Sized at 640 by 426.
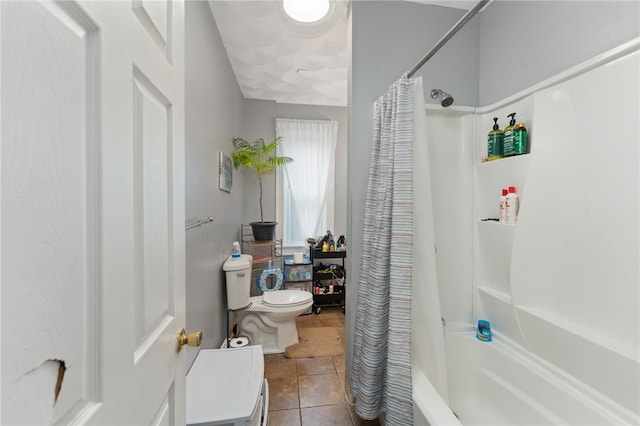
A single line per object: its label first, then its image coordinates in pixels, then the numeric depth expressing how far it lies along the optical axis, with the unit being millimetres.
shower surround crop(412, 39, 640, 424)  976
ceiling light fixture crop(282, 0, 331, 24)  1659
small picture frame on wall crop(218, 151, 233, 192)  2047
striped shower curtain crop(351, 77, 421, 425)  1176
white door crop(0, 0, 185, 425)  265
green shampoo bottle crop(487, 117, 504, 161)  1509
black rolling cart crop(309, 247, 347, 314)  3098
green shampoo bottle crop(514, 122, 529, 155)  1368
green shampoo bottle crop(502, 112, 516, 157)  1407
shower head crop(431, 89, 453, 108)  1523
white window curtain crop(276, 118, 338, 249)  3287
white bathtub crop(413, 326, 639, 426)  1002
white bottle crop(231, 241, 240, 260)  2293
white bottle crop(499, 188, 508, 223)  1442
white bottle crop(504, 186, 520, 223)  1394
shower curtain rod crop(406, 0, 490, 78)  942
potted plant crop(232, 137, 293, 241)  2623
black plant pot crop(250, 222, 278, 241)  2756
